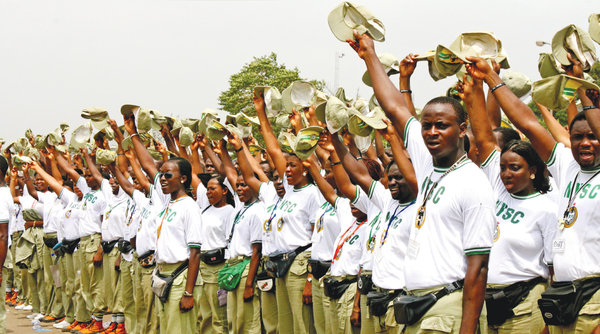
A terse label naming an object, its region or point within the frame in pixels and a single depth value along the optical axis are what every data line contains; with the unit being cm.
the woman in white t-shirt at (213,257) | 811
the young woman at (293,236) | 707
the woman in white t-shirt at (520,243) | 459
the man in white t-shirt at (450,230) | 349
